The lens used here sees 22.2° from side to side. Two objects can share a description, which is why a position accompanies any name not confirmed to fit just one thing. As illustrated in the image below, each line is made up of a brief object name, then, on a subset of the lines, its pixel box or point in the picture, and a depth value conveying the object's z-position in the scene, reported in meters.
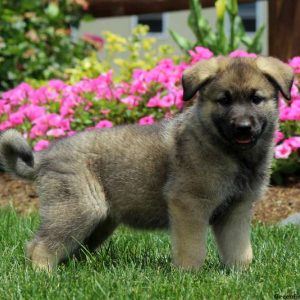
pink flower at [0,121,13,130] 7.77
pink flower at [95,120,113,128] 7.25
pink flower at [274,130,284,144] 7.04
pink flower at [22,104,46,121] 7.73
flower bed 7.29
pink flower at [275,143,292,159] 6.96
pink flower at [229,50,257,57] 7.25
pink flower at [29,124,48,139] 7.54
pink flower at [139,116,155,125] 7.28
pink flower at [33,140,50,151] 7.27
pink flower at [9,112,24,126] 7.70
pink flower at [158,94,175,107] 7.30
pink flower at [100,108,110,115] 7.55
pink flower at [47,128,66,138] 7.36
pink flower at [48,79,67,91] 8.43
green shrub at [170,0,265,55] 8.51
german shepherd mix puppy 4.33
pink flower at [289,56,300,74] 7.39
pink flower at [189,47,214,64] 7.58
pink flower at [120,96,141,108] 7.55
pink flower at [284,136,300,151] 6.98
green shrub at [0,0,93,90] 9.88
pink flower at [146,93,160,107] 7.35
